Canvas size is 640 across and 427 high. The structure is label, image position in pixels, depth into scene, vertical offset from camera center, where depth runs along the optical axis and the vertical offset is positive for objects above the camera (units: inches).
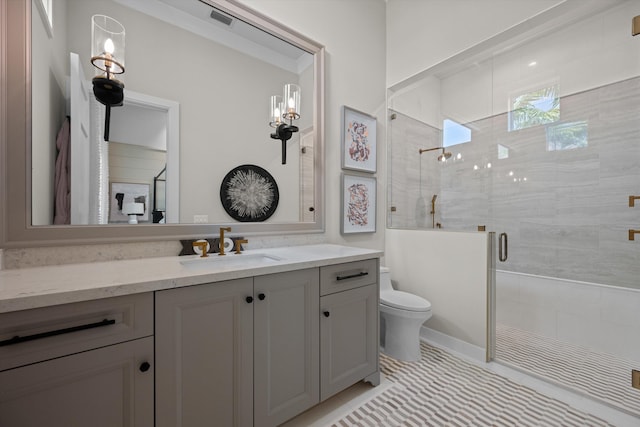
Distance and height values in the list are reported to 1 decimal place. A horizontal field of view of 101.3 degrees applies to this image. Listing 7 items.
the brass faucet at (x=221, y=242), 59.2 -6.1
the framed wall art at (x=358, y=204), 89.5 +4.0
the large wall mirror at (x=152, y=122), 43.4 +19.3
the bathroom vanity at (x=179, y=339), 29.9 -18.3
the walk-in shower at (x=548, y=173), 78.8 +16.0
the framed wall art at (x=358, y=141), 89.3 +26.6
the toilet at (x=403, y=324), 77.2 -33.2
